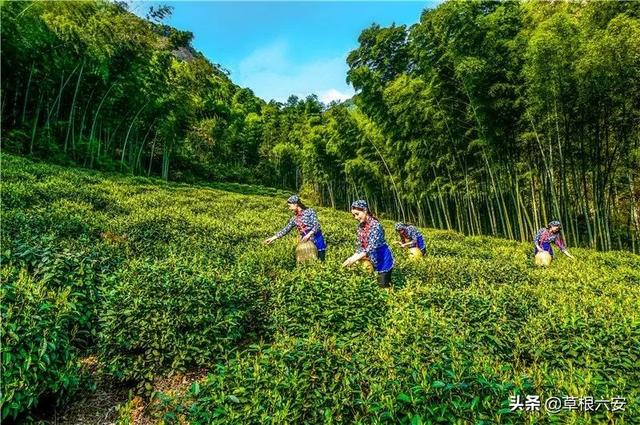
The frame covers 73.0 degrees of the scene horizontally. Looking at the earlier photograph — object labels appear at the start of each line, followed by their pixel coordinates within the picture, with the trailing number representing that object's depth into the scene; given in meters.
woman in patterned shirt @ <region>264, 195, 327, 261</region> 6.71
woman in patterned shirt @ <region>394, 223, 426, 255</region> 8.76
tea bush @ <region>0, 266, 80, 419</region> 2.97
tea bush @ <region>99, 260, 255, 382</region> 3.94
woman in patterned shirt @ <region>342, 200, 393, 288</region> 5.41
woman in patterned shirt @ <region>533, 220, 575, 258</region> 8.72
